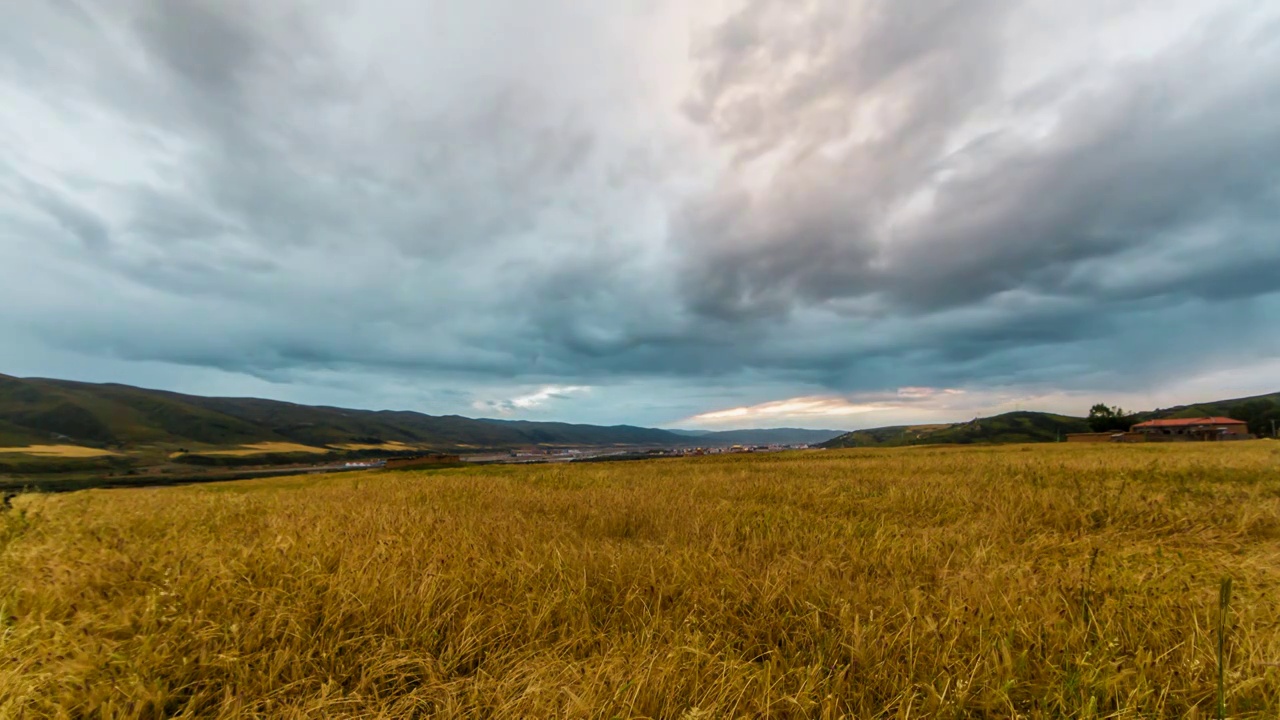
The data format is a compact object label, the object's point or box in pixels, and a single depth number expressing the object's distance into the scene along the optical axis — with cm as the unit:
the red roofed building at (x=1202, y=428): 8244
